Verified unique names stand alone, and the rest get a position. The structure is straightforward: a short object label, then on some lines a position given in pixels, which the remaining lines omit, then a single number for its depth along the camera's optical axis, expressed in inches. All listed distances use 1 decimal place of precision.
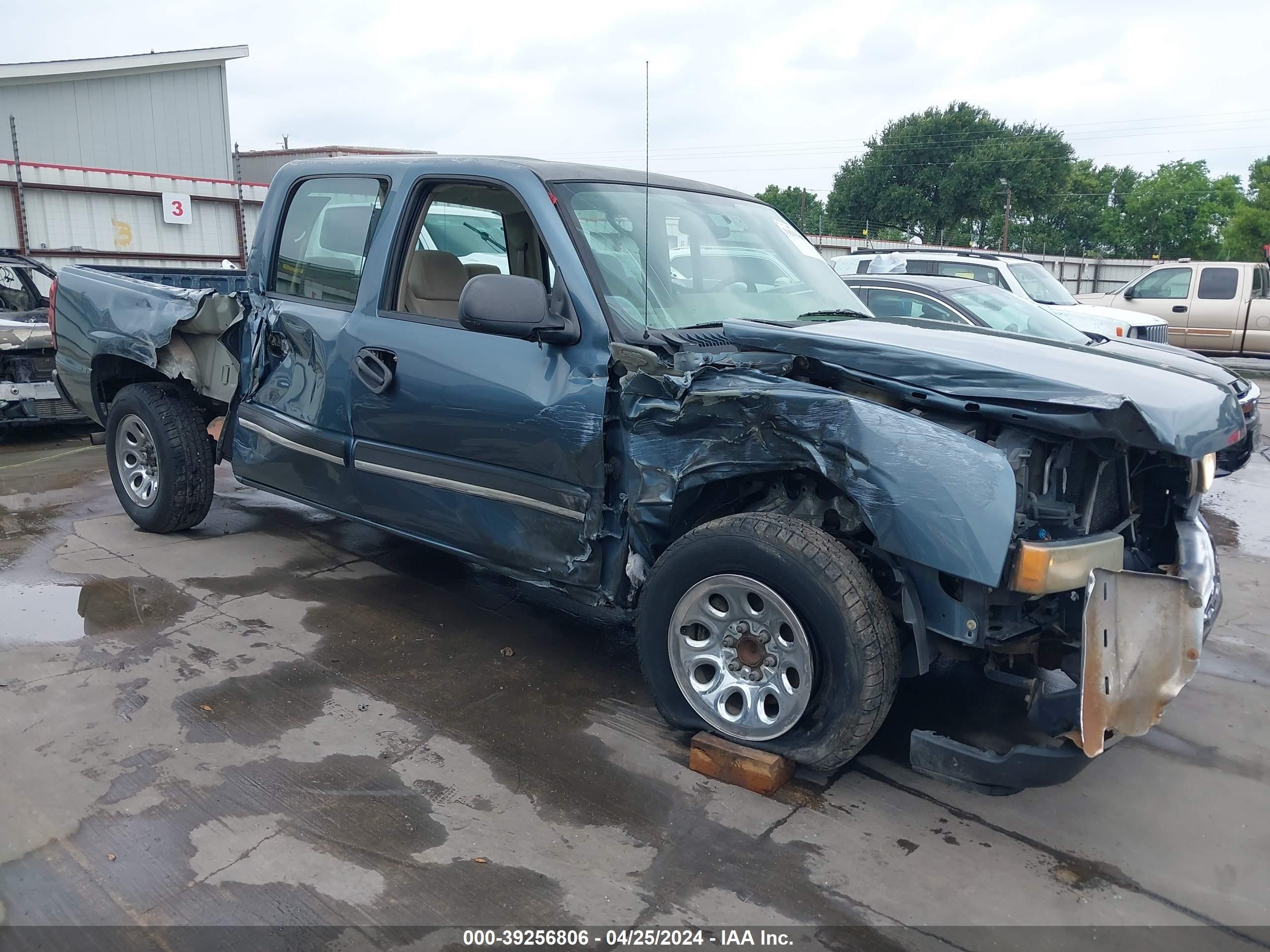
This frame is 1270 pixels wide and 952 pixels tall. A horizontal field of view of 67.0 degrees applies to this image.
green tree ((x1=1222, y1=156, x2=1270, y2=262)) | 1465.3
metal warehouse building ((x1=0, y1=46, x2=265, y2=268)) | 569.9
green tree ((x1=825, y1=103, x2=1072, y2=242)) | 2145.7
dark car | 324.8
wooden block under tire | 118.8
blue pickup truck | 105.8
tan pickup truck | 613.9
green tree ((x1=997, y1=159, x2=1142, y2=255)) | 2218.3
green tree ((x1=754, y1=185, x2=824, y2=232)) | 2176.7
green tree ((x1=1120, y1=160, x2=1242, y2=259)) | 1945.1
